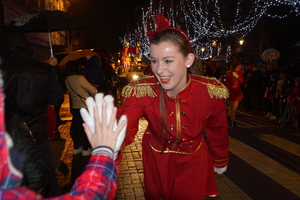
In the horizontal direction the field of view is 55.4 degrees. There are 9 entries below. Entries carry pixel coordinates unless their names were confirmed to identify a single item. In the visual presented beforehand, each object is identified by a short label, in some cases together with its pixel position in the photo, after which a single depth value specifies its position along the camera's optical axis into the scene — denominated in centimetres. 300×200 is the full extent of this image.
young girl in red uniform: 242
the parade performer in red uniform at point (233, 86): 931
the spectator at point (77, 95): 592
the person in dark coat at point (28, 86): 287
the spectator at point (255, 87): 1249
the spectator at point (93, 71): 654
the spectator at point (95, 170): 86
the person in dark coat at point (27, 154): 140
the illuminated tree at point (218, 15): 2514
